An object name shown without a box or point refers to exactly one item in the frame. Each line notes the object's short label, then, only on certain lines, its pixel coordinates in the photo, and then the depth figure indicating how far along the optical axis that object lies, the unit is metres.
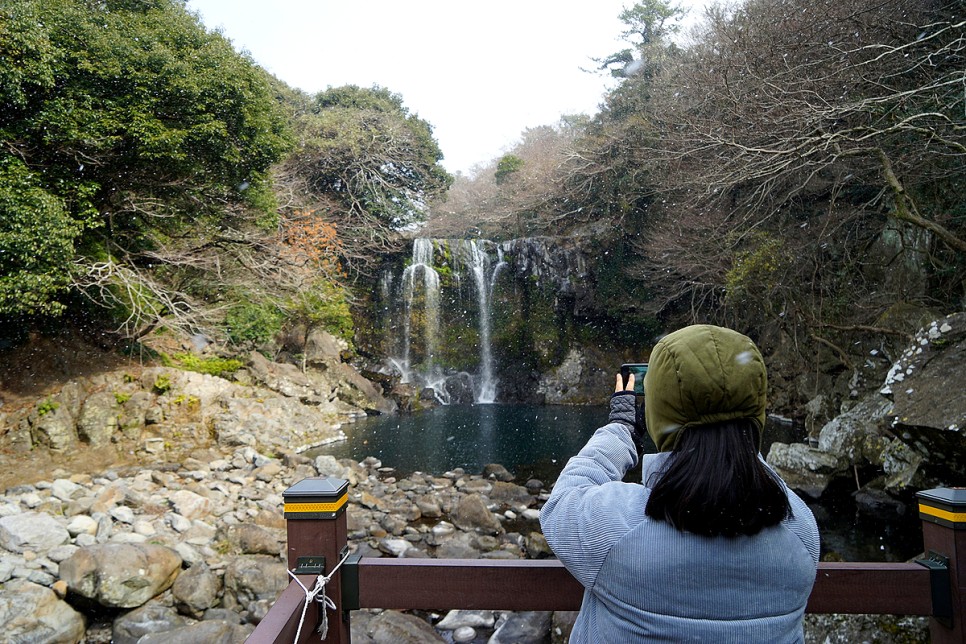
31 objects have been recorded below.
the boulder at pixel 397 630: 3.72
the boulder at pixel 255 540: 5.43
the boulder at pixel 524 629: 3.93
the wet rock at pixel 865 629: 2.86
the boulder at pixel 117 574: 4.18
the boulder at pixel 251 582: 4.46
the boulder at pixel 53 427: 7.90
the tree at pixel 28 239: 6.85
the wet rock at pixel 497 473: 8.52
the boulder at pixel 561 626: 3.71
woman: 0.96
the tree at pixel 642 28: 19.89
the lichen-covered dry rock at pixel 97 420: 8.35
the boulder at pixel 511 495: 7.28
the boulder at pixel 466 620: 4.22
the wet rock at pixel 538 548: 5.57
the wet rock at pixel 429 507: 6.94
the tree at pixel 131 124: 7.24
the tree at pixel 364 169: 16.83
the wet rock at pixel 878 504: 6.17
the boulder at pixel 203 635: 3.68
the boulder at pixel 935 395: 4.74
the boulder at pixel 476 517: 6.38
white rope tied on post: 1.48
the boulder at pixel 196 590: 4.34
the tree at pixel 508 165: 21.77
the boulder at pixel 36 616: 3.81
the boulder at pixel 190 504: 6.25
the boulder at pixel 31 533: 4.79
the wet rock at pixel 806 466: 6.87
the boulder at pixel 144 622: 4.00
